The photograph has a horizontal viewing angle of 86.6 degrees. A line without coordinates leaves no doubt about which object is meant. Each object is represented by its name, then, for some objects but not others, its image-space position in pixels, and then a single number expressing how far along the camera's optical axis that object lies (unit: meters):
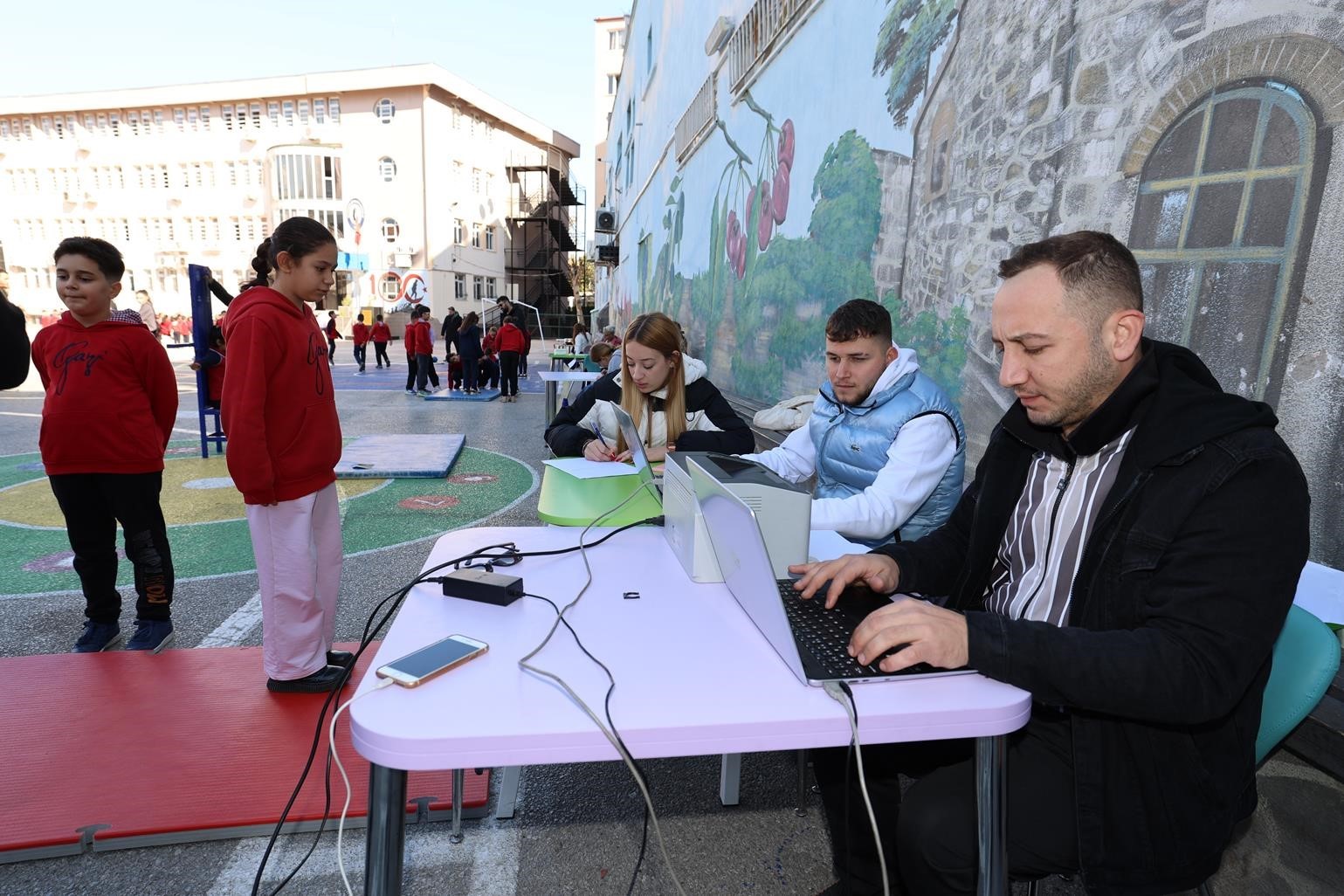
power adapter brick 1.55
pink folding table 1.04
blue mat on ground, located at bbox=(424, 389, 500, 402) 12.95
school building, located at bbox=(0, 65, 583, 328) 36.00
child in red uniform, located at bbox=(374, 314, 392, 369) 18.52
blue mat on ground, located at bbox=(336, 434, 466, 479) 6.33
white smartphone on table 1.16
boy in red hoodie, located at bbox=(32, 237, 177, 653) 2.78
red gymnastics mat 1.93
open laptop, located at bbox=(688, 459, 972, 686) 1.22
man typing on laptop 1.14
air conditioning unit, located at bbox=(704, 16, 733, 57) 8.06
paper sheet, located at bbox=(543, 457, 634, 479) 2.60
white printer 1.54
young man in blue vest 2.25
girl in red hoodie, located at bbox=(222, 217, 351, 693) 2.28
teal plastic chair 1.24
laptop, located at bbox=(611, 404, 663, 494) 2.42
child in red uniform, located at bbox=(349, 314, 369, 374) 18.12
